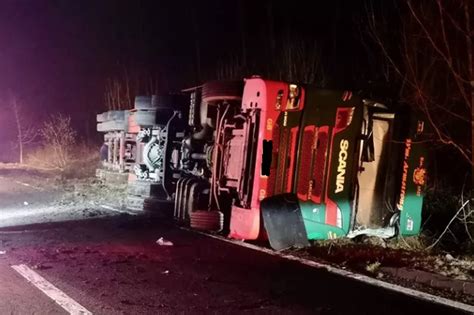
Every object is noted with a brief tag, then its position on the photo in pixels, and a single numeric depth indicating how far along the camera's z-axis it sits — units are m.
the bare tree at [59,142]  29.93
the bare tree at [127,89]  28.34
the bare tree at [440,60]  7.39
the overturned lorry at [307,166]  7.06
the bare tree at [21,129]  36.44
